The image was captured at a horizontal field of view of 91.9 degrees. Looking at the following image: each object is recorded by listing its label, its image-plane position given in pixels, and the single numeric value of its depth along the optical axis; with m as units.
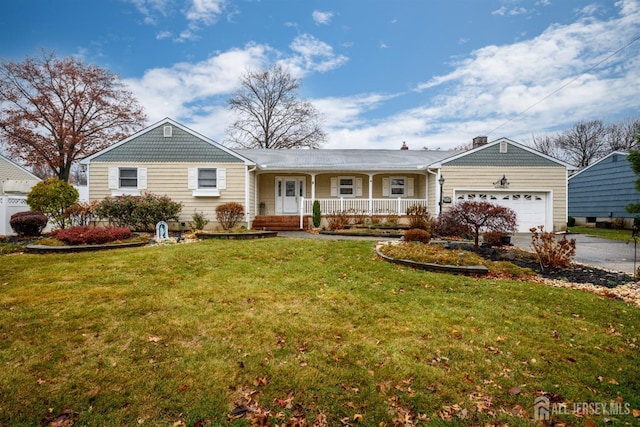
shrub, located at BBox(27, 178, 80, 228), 11.22
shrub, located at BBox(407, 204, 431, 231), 13.43
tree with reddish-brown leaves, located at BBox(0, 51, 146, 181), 20.30
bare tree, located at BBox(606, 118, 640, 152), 31.14
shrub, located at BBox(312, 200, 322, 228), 14.81
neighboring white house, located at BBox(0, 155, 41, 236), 11.80
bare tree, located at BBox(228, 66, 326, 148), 29.70
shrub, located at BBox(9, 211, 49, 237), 10.46
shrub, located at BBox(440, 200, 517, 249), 8.29
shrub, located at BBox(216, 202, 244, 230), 12.83
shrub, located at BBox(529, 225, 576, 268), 7.13
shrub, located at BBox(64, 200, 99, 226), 11.25
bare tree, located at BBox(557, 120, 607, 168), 32.56
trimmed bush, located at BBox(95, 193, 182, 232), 12.15
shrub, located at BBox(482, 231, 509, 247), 9.12
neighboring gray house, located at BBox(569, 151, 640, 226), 18.41
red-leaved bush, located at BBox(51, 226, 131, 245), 8.49
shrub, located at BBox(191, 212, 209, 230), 13.02
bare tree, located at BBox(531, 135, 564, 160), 35.80
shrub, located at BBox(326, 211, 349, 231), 14.03
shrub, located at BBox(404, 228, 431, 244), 9.08
